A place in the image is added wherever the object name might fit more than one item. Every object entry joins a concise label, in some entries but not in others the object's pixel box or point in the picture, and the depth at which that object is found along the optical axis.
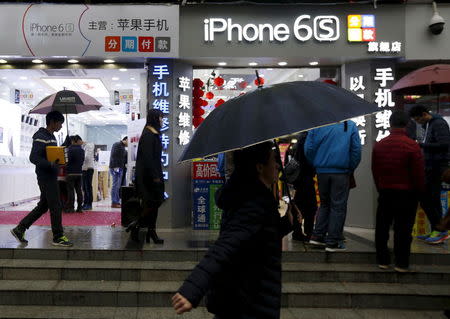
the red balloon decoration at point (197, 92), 8.12
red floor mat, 8.05
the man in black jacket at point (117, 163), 10.94
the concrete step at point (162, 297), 4.55
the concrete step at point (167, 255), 5.38
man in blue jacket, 5.26
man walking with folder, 5.51
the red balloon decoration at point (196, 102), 8.09
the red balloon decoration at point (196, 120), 8.07
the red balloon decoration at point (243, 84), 8.58
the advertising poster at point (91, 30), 7.37
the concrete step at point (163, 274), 4.98
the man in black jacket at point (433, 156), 5.85
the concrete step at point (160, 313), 4.26
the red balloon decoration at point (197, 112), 8.06
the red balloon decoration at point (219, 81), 8.40
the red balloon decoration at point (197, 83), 8.11
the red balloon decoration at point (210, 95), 8.60
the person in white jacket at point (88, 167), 10.67
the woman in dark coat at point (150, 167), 5.74
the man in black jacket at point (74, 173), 9.69
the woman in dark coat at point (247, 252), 1.96
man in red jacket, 4.79
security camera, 7.32
